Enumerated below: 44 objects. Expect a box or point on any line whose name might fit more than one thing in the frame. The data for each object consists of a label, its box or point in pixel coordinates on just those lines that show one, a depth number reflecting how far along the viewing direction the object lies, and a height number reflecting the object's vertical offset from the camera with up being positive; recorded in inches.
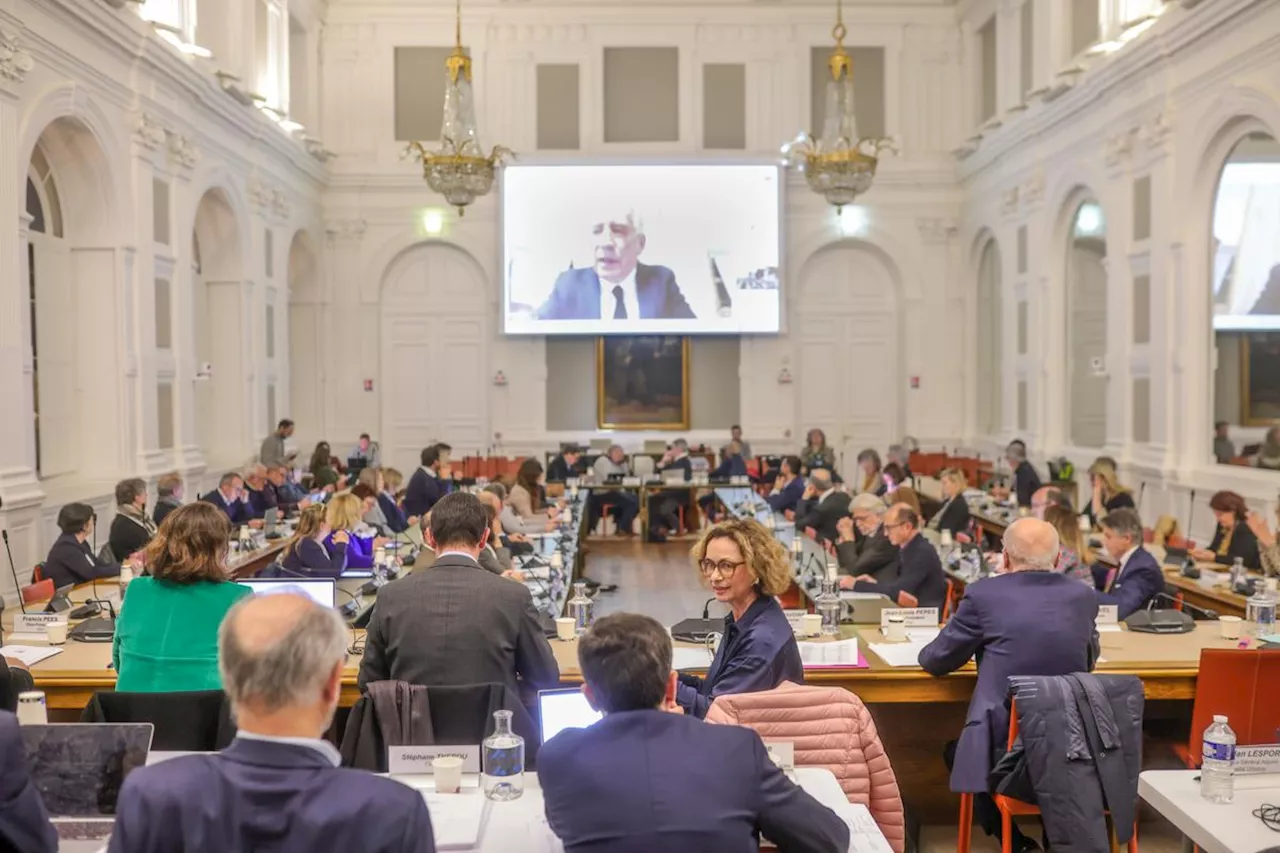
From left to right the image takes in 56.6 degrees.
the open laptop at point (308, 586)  193.2 -31.5
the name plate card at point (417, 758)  138.0 -42.5
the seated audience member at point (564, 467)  609.3 -39.0
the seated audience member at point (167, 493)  370.3 -31.2
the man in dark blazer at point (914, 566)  269.3 -40.1
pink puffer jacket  132.3 -37.8
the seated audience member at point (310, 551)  277.4 -37.1
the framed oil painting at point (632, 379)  729.6 +7.5
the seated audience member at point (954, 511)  382.6 -39.1
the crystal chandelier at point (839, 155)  475.2 +99.4
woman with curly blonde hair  148.4 -29.0
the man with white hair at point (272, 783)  77.6 -25.8
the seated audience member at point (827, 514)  394.9 -41.6
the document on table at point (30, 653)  198.4 -44.0
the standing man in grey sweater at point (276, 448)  575.8 -26.8
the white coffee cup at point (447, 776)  130.8 -42.2
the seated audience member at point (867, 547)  293.4 -40.9
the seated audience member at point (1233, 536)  310.5 -39.2
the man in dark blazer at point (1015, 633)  169.3 -35.3
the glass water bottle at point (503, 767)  128.7 -41.2
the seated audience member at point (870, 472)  459.2 -32.0
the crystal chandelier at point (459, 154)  468.8 +99.6
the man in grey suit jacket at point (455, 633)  156.5 -31.8
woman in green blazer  158.9 -28.7
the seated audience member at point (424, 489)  472.1 -38.3
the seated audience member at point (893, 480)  354.8 -36.9
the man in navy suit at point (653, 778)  93.1 -30.9
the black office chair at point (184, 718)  145.4 -39.7
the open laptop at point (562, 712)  138.6 -37.6
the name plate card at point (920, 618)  225.1 -43.3
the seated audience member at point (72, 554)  285.6 -38.5
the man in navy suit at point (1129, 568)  235.5 -35.9
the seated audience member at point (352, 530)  310.3 -37.3
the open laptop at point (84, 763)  117.7 -36.7
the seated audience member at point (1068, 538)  250.1 -32.1
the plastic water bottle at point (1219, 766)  129.7 -41.5
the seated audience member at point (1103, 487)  394.6 -33.2
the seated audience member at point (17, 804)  99.0 -34.3
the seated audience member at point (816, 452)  610.2 -32.6
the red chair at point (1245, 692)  165.8 -42.5
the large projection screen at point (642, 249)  705.6 +84.4
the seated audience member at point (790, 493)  483.5 -42.6
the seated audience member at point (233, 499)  412.2 -37.0
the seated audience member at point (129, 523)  324.2 -35.4
